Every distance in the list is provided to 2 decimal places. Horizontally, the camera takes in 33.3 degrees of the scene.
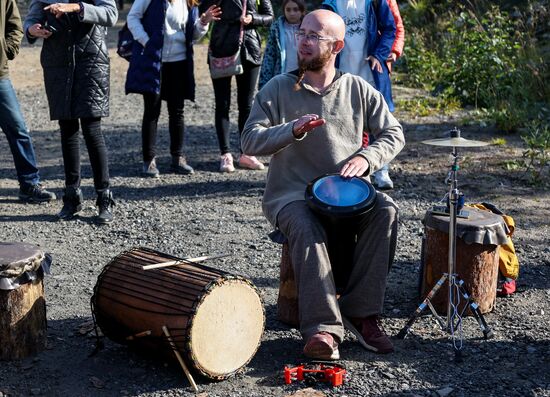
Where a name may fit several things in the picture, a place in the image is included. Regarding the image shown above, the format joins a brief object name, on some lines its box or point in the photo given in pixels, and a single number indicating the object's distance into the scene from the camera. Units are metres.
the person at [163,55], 7.31
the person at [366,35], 6.98
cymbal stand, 4.57
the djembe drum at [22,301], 4.34
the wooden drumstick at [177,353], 4.17
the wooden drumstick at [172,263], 4.40
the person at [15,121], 6.84
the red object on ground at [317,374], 4.25
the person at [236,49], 7.63
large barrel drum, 4.14
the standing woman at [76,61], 6.23
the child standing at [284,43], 7.39
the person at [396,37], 7.05
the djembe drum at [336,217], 4.49
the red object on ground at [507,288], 5.37
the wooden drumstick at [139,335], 4.29
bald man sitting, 4.47
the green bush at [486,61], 9.93
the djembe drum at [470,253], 4.91
